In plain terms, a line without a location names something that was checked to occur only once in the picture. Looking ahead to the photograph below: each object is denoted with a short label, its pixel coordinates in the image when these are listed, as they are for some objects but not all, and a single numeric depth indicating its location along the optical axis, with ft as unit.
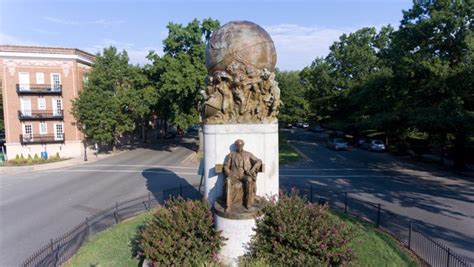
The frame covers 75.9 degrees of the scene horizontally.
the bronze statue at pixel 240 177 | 28.71
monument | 31.50
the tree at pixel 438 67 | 64.44
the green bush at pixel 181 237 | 26.18
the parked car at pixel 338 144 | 119.65
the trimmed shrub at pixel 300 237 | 25.03
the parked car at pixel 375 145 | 115.24
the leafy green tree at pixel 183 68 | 96.68
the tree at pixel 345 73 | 135.23
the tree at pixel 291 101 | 145.28
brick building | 104.47
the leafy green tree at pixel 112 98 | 105.60
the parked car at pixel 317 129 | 228.59
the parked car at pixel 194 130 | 227.03
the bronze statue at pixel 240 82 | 31.81
